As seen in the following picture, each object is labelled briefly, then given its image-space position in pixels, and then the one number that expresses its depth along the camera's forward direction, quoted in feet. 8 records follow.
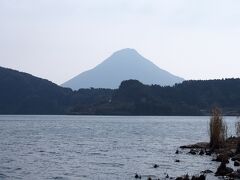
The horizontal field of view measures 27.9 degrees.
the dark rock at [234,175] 118.15
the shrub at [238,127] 178.50
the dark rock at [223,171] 126.63
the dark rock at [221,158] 159.74
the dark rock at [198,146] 218.63
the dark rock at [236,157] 159.15
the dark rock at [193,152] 194.08
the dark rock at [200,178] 109.88
